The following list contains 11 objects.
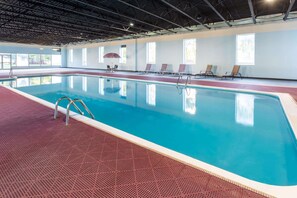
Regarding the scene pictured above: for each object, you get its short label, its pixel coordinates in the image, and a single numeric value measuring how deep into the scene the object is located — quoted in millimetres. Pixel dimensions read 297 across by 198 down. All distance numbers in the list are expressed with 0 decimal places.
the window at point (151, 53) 15828
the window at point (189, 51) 13477
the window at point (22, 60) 23141
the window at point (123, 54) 17923
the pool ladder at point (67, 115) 3680
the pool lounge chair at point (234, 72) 10992
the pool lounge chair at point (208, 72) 12172
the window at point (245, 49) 11109
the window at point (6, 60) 21838
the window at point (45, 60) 25302
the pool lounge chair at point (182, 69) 13500
